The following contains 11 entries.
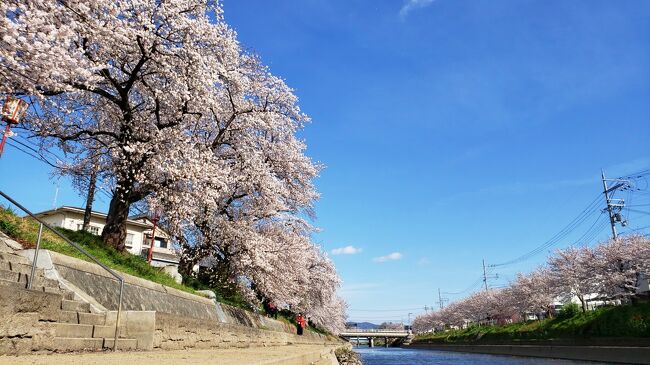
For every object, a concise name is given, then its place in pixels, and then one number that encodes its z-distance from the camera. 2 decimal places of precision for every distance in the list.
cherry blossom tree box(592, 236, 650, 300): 36.91
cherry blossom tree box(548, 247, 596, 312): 42.22
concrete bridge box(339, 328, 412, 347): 123.82
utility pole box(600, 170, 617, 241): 40.22
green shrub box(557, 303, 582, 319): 43.22
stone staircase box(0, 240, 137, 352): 6.61
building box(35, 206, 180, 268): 44.19
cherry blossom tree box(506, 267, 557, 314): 55.59
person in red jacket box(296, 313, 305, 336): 31.30
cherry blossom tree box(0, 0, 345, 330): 9.41
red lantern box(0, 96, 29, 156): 10.66
